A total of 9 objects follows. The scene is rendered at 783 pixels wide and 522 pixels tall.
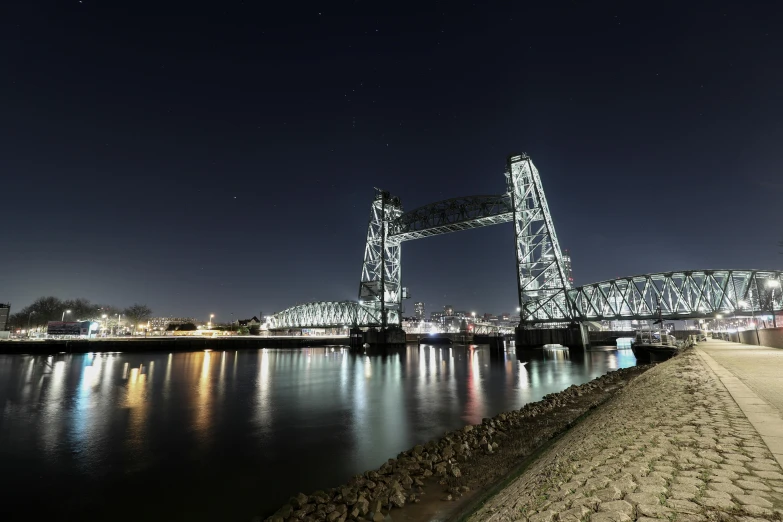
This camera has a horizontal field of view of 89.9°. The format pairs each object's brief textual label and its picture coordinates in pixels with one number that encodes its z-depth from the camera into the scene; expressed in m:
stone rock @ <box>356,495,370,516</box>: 5.73
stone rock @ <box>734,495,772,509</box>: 2.99
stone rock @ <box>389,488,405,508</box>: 6.05
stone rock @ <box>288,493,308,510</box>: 6.38
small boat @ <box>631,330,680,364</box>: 31.00
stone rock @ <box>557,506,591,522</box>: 3.29
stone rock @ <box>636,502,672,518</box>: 3.04
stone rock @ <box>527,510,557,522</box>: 3.45
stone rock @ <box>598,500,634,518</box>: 3.18
